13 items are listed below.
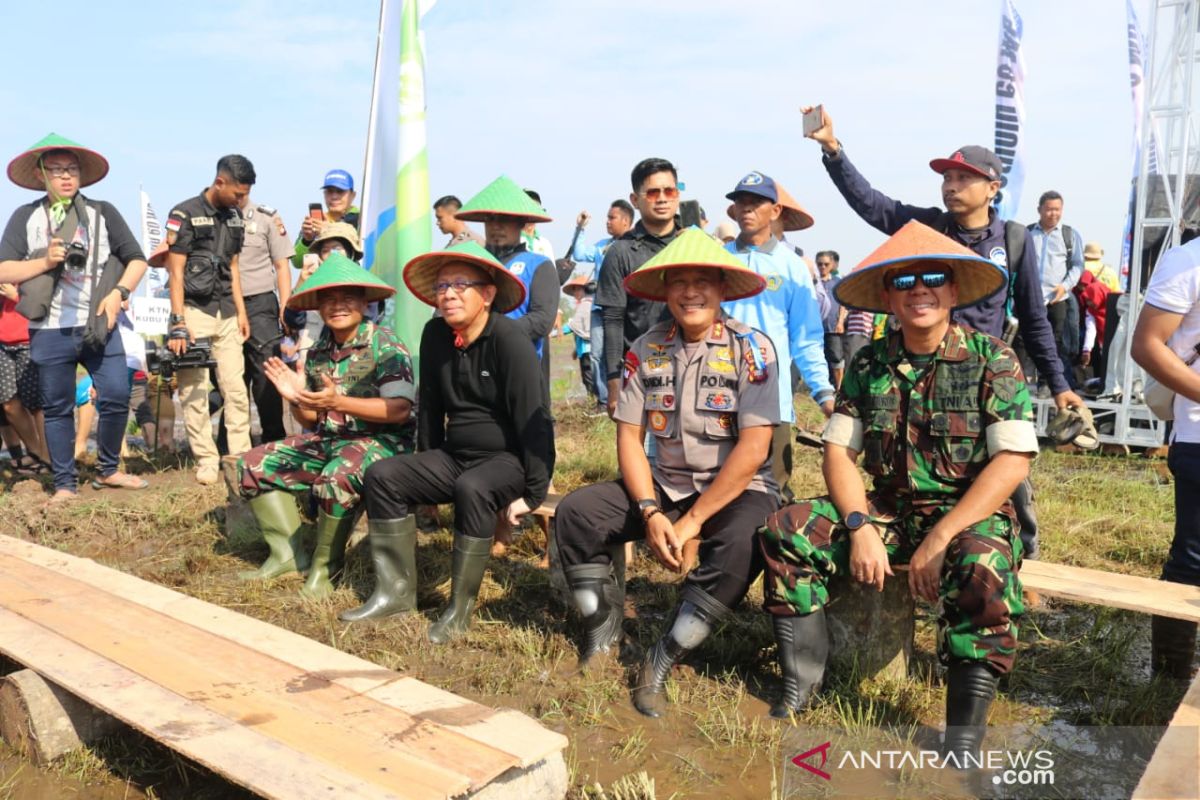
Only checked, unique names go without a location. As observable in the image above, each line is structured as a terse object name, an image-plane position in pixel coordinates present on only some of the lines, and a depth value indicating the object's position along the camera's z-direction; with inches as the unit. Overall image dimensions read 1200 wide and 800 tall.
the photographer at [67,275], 233.8
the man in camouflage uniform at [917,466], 116.0
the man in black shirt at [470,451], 155.3
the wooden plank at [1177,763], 82.5
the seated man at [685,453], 134.1
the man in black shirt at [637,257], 180.7
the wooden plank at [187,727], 89.6
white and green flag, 229.6
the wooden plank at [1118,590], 121.0
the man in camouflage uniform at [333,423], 171.8
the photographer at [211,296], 249.0
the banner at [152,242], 548.4
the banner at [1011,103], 339.3
